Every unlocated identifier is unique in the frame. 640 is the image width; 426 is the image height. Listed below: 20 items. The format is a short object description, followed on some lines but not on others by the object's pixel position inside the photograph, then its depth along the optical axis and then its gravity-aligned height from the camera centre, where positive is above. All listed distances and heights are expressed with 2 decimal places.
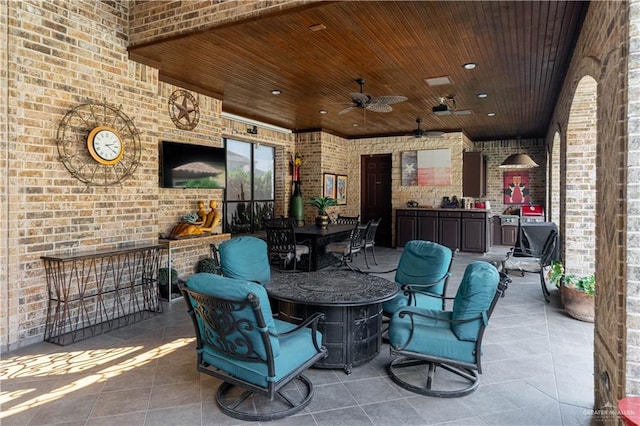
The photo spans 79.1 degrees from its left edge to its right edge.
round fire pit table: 3.07 -0.86
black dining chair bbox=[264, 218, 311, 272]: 6.18 -0.56
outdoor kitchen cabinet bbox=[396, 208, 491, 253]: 9.02 -0.43
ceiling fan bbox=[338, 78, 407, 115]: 4.90 +1.41
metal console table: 3.79 -0.90
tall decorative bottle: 9.03 +0.07
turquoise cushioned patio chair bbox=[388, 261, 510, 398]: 2.69 -0.91
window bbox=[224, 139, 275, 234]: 7.79 +0.48
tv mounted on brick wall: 5.43 +0.63
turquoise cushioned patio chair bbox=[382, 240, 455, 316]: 3.68 -0.67
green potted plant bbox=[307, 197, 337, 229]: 7.14 -0.02
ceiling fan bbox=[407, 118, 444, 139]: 7.83 +1.54
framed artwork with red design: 10.92 +0.64
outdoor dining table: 6.54 -0.52
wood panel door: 10.54 +0.47
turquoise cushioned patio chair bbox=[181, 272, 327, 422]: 2.22 -0.88
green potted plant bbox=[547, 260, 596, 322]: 4.34 -0.98
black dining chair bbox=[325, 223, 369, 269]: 6.70 -0.68
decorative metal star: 5.57 +1.46
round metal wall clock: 3.94 +0.69
